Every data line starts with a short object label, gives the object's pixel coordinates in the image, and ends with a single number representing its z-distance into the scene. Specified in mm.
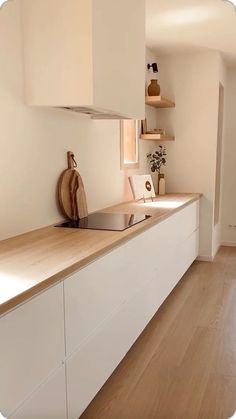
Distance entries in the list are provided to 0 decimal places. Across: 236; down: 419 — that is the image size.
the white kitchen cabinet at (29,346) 1205
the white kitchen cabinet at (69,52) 1930
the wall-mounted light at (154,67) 3988
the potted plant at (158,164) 4304
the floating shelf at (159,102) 3873
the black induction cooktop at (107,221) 2346
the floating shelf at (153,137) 3945
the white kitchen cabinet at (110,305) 1645
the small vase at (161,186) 4332
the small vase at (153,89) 3932
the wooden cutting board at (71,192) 2453
